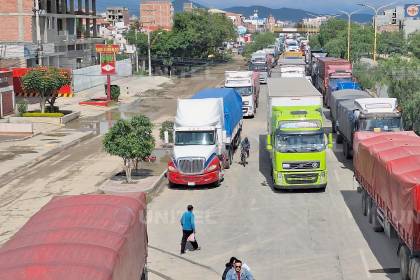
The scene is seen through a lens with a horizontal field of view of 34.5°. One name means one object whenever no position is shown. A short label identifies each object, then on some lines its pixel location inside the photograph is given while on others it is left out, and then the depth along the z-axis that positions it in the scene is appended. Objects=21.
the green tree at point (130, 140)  28.50
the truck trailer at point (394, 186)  16.11
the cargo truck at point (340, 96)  39.84
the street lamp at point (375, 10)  66.25
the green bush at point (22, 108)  52.34
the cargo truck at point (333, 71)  56.22
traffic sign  63.37
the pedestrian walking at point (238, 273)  13.91
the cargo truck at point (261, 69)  77.62
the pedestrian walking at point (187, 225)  19.86
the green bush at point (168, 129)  36.09
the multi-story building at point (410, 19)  157.00
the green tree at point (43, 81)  49.28
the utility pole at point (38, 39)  70.21
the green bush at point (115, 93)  64.94
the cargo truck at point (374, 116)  31.48
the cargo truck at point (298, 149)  26.92
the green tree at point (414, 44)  83.69
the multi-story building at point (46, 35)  72.25
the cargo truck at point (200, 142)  28.47
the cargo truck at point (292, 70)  61.34
